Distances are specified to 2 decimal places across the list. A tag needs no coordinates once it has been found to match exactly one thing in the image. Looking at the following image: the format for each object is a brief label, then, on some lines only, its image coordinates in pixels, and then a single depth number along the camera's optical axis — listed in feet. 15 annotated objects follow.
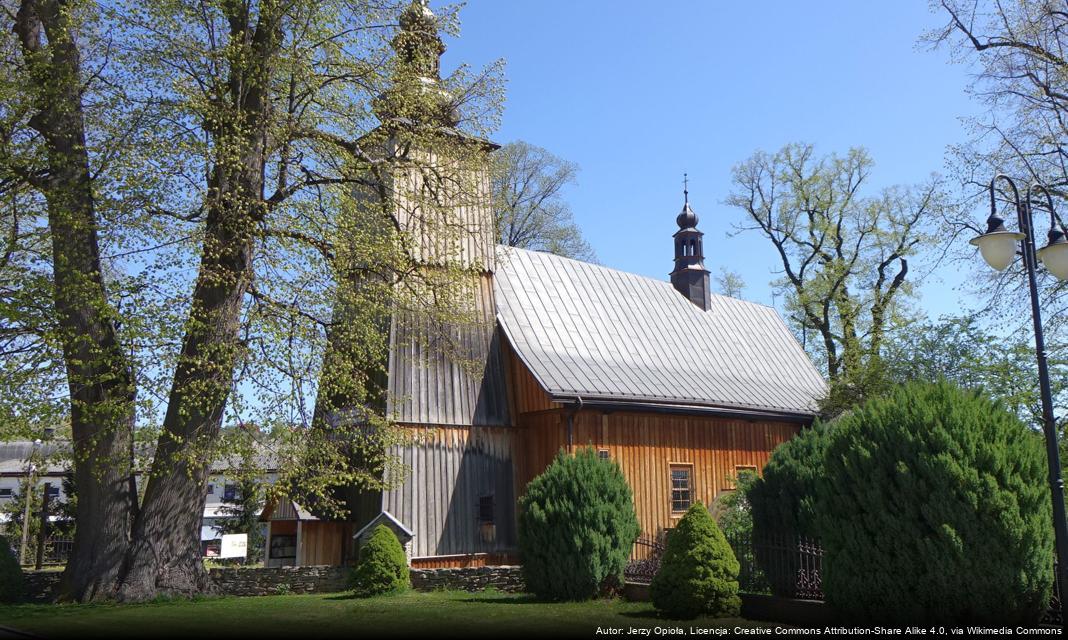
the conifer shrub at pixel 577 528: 44.96
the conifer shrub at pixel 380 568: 49.08
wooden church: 58.34
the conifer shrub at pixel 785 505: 40.24
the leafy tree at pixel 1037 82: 58.80
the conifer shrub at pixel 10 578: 45.91
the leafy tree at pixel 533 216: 118.11
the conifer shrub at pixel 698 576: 37.91
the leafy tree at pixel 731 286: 141.49
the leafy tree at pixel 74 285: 42.32
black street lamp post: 27.68
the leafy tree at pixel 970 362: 57.77
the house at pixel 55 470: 44.11
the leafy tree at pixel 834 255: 110.42
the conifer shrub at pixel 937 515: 29.37
